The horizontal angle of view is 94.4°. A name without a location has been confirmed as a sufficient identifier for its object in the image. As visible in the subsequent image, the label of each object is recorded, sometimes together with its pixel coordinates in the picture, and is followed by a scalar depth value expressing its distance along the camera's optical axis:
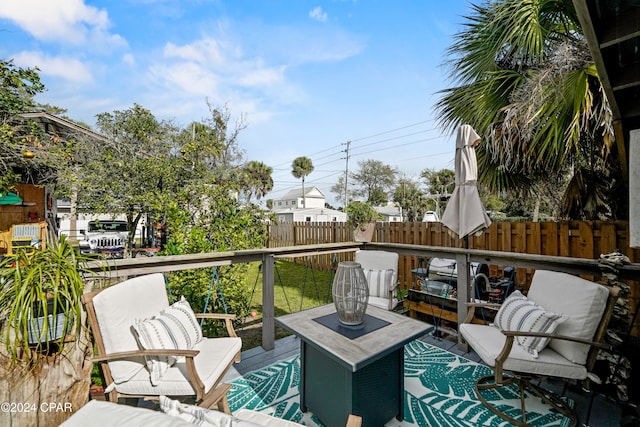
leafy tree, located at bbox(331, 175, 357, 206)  26.91
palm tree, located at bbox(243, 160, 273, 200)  24.38
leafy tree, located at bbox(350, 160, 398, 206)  25.56
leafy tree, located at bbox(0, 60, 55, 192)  4.31
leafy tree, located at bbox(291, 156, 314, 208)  26.70
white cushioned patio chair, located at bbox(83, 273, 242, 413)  1.72
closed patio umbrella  3.18
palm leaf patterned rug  2.03
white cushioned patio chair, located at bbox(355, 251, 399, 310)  3.25
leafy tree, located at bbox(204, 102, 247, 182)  8.07
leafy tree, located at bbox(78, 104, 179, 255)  5.92
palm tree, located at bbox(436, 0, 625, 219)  3.04
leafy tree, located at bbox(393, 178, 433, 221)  24.11
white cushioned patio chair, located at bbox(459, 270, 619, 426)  1.89
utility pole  24.50
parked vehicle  9.52
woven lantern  2.10
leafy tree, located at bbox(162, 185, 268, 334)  3.22
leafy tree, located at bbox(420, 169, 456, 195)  23.28
